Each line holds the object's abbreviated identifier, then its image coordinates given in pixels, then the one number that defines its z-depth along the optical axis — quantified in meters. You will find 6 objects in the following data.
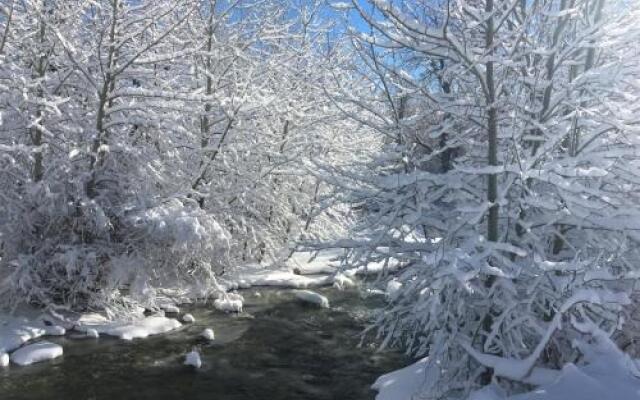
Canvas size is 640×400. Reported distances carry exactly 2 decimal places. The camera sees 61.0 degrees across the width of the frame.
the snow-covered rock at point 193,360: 8.87
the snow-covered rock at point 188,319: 11.50
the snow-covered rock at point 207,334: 10.39
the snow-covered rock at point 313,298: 13.58
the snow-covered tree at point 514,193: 5.24
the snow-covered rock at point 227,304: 12.62
